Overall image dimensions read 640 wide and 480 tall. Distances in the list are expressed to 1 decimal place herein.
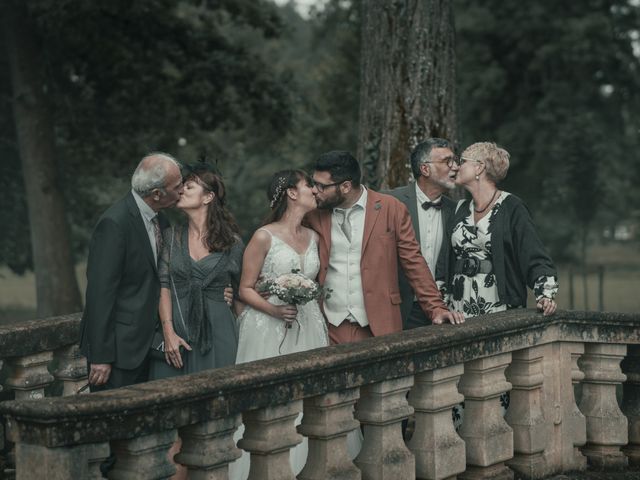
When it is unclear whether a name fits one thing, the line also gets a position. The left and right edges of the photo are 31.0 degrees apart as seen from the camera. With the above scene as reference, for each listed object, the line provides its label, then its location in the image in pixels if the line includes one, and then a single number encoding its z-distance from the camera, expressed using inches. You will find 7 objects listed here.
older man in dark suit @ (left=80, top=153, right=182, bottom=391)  215.3
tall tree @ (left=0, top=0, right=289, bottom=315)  732.0
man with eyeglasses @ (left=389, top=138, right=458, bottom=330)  275.7
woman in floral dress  256.5
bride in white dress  249.0
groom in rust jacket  253.8
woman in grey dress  234.4
